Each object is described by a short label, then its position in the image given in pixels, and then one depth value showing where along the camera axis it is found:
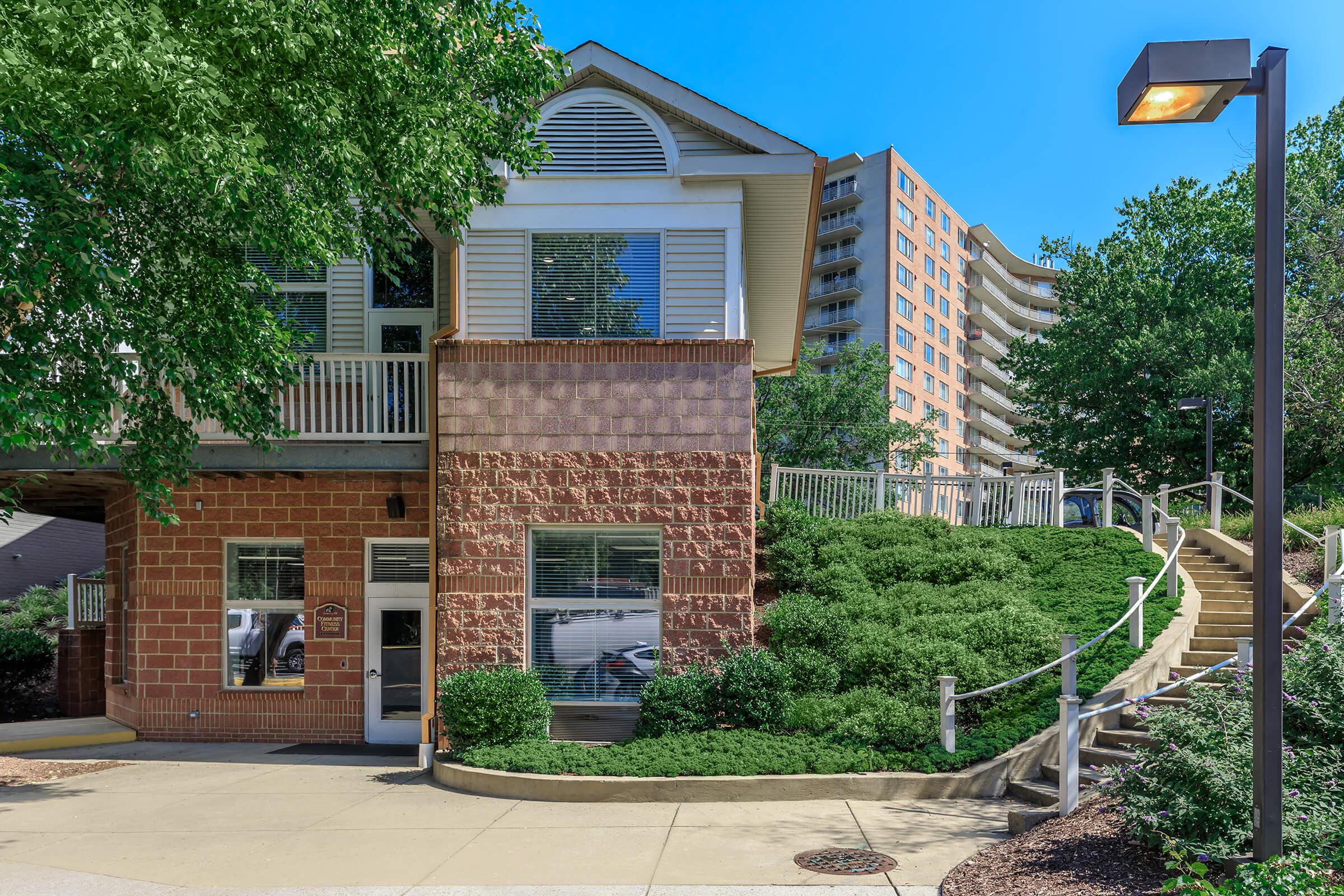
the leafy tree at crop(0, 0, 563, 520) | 7.69
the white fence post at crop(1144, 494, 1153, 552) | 15.06
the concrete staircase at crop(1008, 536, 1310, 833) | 8.83
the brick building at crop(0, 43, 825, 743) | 11.70
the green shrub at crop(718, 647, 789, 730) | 10.72
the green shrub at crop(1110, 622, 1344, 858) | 5.50
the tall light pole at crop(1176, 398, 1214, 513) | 22.14
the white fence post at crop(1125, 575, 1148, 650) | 11.11
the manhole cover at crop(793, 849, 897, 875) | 6.95
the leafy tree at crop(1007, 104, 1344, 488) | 27.83
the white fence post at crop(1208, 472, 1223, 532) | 16.16
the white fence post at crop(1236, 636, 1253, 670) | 7.91
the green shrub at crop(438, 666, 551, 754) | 10.76
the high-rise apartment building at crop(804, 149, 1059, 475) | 65.38
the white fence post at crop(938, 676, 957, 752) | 9.69
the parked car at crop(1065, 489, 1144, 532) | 20.06
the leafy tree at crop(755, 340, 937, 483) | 37.62
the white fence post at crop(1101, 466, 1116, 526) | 17.44
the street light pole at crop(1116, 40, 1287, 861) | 4.79
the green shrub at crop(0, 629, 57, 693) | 17.31
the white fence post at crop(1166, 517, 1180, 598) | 12.88
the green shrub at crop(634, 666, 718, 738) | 10.79
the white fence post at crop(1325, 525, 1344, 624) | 10.24
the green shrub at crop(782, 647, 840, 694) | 11.25
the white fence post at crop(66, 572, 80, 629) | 16.50
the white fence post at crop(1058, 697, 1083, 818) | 7.54
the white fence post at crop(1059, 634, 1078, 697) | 8.35
